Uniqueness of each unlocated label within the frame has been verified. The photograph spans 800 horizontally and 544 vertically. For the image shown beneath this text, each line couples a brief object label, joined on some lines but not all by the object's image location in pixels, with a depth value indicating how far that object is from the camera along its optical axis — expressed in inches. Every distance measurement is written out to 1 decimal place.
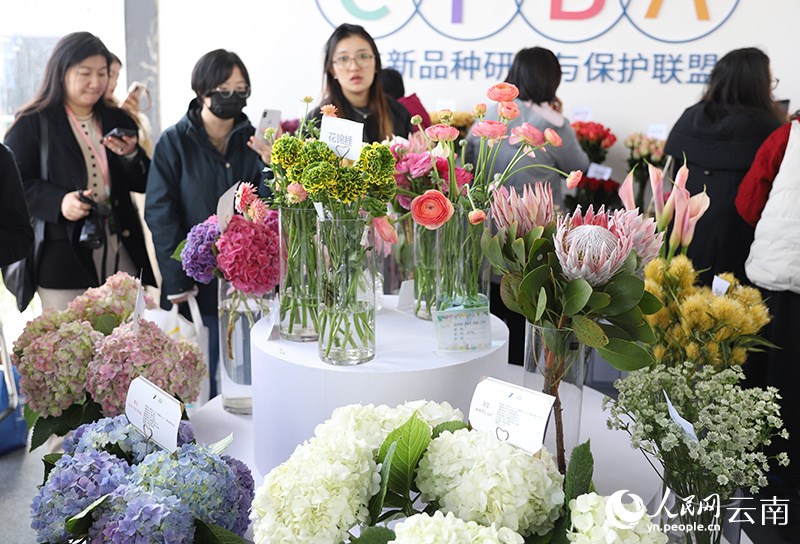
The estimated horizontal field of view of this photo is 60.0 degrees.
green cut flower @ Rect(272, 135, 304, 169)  44.6
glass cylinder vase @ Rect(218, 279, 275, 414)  60.7
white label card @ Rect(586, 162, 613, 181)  153.0
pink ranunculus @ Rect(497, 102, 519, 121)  47.7
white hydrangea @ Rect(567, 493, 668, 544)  26.8
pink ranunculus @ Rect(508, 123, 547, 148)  47.4
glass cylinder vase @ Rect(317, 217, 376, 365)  45.7
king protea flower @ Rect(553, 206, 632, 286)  36.5
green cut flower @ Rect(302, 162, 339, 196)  41.5
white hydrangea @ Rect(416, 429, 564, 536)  28.2
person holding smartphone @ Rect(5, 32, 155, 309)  97.1
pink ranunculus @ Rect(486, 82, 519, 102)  48.1
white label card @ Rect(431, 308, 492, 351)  47.9
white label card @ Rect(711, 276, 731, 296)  50.0
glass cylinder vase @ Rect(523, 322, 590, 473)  41.0
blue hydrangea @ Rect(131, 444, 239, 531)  33.5
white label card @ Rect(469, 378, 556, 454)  31.5
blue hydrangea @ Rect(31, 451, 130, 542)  34.3
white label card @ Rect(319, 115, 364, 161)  45.2
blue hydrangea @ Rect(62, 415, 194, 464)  37.7
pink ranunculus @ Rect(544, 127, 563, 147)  47.7
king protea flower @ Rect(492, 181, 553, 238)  41.7
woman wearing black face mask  93.7
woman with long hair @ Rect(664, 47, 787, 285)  109.8
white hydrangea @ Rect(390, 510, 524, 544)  25.6
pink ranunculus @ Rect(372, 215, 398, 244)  50.5
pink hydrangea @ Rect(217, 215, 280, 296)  53.8
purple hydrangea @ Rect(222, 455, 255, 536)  35.8
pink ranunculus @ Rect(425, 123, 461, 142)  48.3
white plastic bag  75.1
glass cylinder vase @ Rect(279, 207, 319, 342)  50.0
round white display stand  45.1
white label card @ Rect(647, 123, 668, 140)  161.8
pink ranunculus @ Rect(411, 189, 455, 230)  46.4
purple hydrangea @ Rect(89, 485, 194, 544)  32.0
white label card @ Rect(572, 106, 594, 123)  163.0
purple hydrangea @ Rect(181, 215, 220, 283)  57.2
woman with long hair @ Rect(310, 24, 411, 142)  98.6
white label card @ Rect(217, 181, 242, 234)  53.9
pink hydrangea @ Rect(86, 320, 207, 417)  47.2
